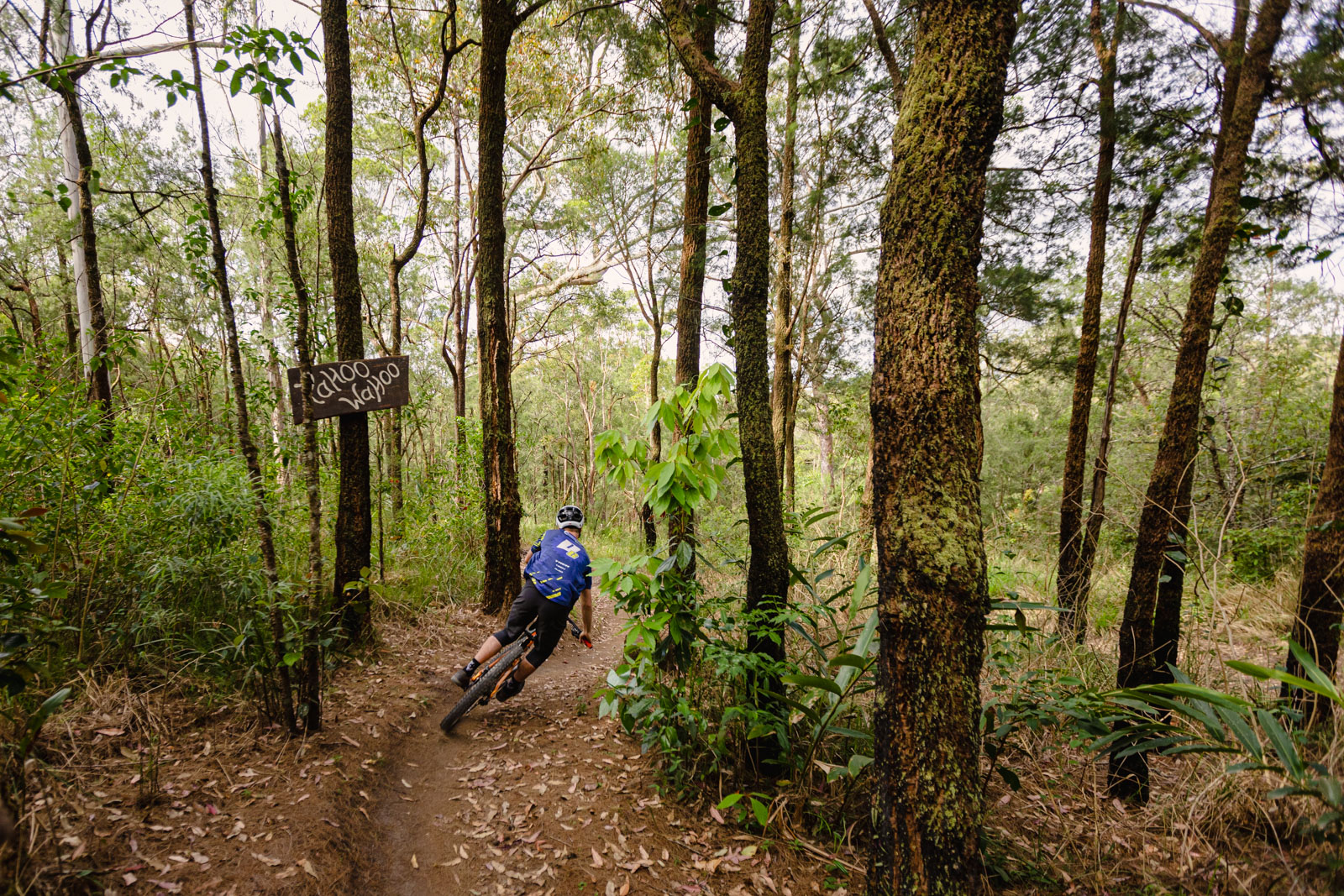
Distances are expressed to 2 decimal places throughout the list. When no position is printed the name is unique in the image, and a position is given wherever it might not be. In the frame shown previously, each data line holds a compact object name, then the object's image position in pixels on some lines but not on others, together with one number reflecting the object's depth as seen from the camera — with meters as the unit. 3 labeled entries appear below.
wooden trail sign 3.54
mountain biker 3.68
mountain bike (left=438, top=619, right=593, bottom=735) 3.57
